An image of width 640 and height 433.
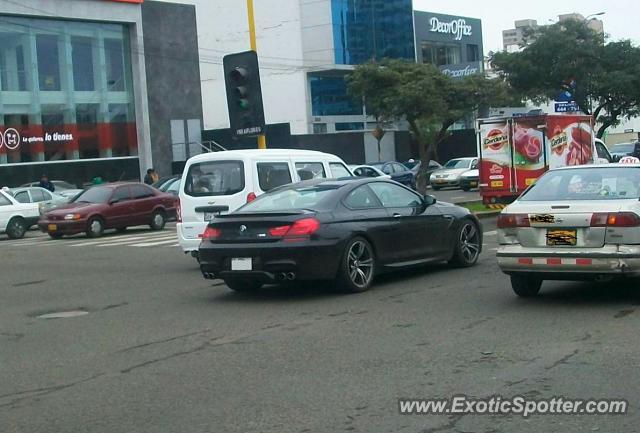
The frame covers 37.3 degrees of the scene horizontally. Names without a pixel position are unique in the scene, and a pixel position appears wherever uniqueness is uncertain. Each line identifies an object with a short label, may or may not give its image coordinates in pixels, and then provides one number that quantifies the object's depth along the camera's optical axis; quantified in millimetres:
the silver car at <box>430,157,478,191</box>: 44156
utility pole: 20188
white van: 14414
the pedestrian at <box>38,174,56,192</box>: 36062
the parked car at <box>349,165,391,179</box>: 31512
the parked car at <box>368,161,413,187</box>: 40500
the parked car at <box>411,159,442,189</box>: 43550
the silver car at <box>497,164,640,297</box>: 9664
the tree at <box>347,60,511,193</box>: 31547
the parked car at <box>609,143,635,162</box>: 40100
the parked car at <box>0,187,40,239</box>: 26828
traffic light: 17844
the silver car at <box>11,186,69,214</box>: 28781
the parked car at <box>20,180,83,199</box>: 34909
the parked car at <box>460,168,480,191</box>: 41406
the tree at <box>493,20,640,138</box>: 44875
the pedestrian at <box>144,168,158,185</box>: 38778
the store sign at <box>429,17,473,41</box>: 65906
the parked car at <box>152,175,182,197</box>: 30855
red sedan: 24812
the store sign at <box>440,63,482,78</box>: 64125
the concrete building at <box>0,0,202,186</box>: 40562
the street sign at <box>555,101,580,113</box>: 48528
